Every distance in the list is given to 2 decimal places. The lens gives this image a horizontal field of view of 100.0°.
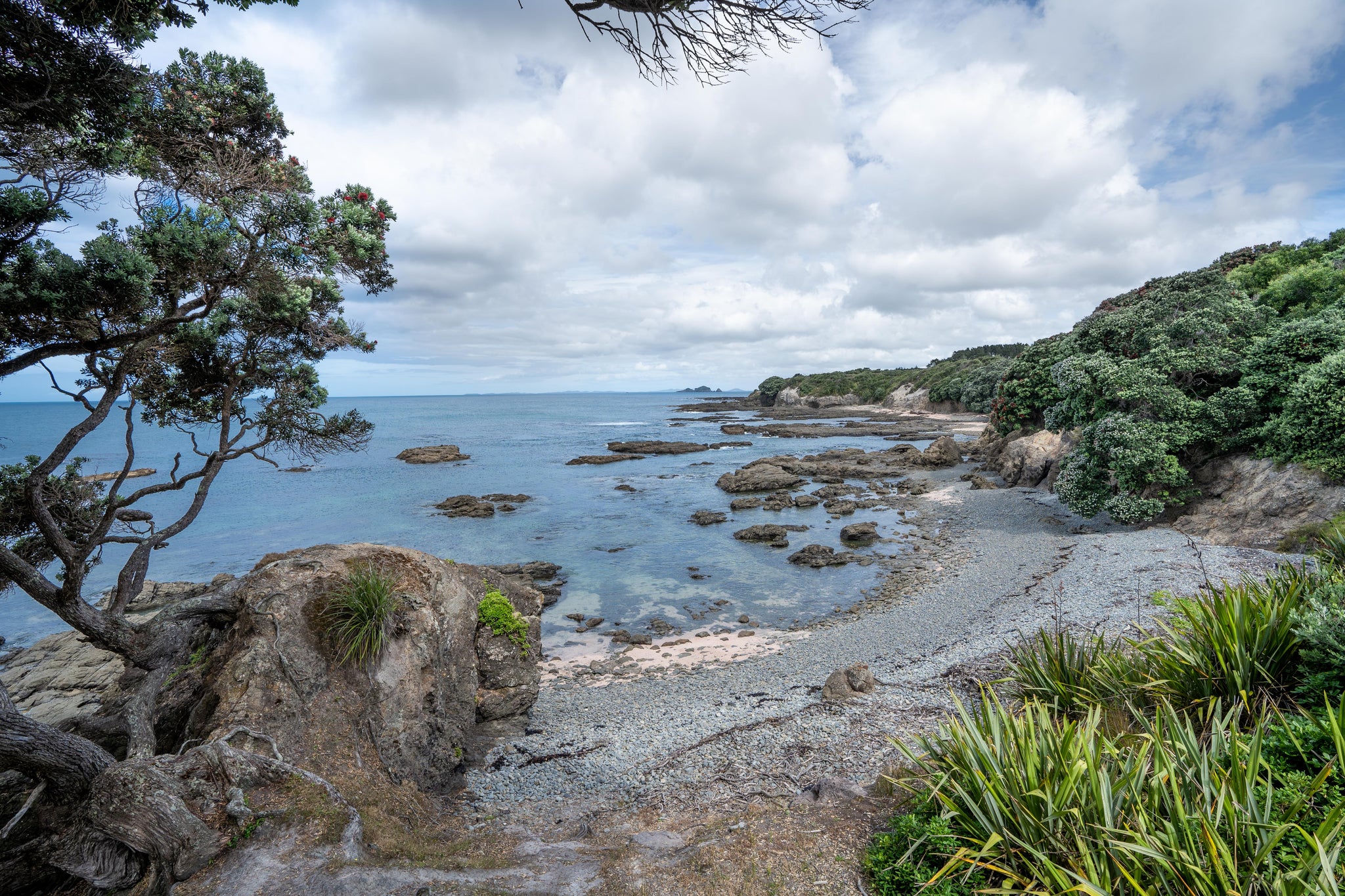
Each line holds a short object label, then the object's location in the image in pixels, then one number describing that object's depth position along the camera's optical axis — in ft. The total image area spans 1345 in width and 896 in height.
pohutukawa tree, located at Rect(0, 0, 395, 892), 16.49
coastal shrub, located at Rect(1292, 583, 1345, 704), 16.79
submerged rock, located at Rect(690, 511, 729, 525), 96.99
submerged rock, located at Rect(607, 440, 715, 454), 194.80
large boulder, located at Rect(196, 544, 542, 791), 22.39
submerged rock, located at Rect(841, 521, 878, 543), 81.30
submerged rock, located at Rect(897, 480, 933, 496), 110.32
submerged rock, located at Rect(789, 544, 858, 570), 72.54
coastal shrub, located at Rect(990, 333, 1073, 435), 106.73
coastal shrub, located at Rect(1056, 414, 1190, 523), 59.11
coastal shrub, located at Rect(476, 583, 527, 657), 36.22
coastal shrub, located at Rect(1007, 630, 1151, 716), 21.42
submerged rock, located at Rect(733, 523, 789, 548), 82.33
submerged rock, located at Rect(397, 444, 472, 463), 192.44
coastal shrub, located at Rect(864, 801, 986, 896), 13.97
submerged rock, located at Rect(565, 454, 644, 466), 176.65
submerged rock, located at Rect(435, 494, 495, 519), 110.32
